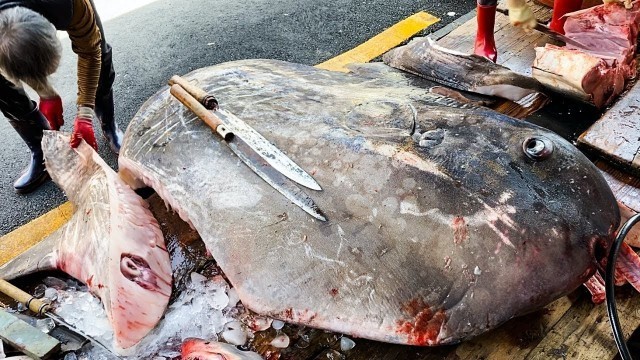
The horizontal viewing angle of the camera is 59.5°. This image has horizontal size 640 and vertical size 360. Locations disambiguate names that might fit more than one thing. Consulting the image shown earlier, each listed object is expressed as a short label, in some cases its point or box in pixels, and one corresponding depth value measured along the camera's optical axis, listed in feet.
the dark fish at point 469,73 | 9.55
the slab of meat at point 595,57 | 9.65
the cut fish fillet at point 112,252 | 6.51
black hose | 6.06
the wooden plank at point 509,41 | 11.53
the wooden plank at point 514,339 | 6.51
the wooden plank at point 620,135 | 8.76
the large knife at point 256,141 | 6.68
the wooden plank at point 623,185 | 8.32
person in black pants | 8.46
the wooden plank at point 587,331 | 6.48
